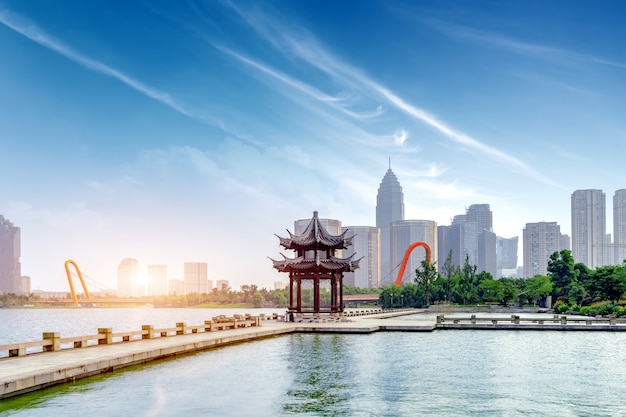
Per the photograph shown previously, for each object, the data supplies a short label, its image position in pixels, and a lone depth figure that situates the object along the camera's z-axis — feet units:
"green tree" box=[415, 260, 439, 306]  380.17
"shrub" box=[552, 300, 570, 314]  261.44
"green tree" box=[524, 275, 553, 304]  325.83
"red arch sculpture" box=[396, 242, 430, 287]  480.85
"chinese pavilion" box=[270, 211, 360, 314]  171.63
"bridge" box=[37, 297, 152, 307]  483.10
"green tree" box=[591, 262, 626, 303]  241.55
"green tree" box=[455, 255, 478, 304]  373.61
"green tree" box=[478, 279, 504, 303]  362.33
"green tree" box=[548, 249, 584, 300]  302.45
